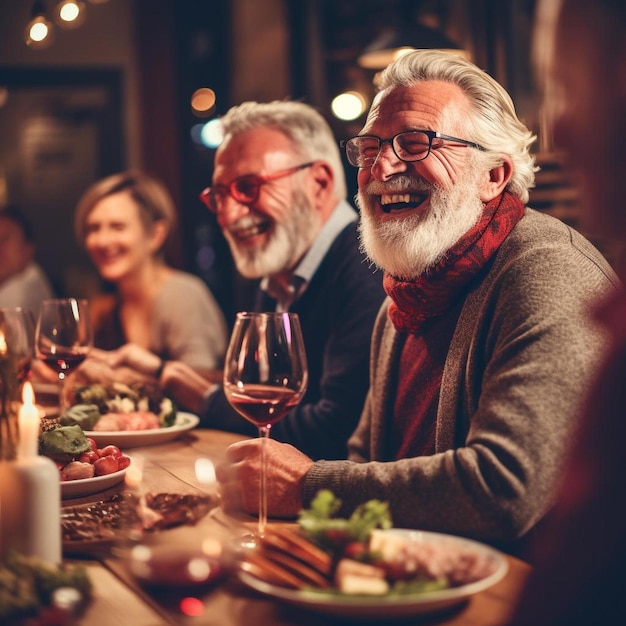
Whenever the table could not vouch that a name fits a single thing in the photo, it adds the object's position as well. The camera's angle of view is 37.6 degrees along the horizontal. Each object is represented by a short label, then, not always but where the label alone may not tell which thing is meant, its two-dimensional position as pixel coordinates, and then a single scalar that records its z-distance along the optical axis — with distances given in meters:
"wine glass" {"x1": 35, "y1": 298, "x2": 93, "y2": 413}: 2.10
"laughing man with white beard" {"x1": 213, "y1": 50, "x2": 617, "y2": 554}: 1.42
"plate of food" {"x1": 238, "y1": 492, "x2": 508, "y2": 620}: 1.00
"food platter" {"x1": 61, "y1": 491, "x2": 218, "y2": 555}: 1.01
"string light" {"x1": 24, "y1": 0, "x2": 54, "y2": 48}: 3.06
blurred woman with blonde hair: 4.30
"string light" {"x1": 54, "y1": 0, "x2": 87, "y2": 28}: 3.10
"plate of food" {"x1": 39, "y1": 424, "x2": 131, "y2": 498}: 1.60
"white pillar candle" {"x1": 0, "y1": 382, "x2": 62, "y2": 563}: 1.13
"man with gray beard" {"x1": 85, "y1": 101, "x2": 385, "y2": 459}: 2.65
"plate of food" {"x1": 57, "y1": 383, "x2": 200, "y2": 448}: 2.06
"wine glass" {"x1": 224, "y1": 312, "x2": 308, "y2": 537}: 1.44
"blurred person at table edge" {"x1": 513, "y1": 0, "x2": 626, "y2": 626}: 0.84
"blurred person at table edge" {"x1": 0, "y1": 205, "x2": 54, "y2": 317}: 5.28
